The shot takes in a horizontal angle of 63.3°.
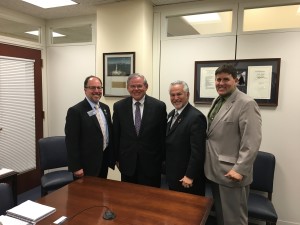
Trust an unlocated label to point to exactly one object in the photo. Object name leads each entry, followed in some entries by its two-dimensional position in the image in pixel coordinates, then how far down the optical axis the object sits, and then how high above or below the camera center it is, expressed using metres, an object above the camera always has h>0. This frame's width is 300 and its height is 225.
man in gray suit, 1.77 -0.41
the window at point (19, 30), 3.35 +0.83
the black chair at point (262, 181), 2.48 -0.97
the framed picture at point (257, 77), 2.68 +0.16
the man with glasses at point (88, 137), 2.20 -0.45
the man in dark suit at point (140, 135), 2.19 -0.42
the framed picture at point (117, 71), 3.12 +0.23
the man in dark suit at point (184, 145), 1.96 -0.45
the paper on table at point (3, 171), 2.52 -0.89
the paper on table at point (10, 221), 1.31 -0.73
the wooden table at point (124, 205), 1.35 -0.72
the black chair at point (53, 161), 2.82 -0.96
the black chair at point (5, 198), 1.55 -0.72
